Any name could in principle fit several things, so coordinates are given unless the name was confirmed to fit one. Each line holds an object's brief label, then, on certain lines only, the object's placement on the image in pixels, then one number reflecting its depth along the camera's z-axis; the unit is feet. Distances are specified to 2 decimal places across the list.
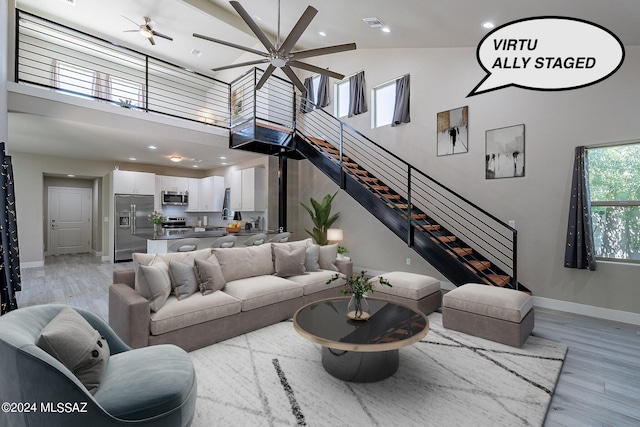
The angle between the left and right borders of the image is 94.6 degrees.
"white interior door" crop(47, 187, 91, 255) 28.99
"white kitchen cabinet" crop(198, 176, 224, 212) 28.99
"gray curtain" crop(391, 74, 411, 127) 19.06
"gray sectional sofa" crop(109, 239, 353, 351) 8.52
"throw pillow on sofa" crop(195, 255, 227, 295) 10.38
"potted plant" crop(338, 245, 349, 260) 19.31
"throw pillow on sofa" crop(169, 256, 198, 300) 9.83
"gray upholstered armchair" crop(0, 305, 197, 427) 4.03
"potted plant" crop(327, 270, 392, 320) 8.48
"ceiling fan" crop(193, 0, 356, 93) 10.32
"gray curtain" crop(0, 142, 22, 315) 9.55
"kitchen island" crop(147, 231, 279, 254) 16.31
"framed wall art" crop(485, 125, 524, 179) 14.79
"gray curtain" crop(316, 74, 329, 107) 24.44
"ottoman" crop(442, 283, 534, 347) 9.50
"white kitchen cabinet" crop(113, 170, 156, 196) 25.21
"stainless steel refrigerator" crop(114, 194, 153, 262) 25.30
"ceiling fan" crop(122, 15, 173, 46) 20.68
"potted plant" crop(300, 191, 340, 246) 22.48
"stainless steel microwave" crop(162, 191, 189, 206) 28.22
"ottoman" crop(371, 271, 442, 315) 11.80
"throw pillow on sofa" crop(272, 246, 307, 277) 13.01
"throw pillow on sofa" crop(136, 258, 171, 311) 8.87
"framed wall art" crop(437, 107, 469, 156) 16.65
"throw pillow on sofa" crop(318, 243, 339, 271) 14.65
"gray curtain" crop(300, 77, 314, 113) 25.76
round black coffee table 6.97
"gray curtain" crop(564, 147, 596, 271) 12.59
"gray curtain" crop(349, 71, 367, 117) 21.63
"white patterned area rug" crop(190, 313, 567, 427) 6.26
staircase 14.06
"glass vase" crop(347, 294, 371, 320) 8.50
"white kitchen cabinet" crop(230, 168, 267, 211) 24.44
